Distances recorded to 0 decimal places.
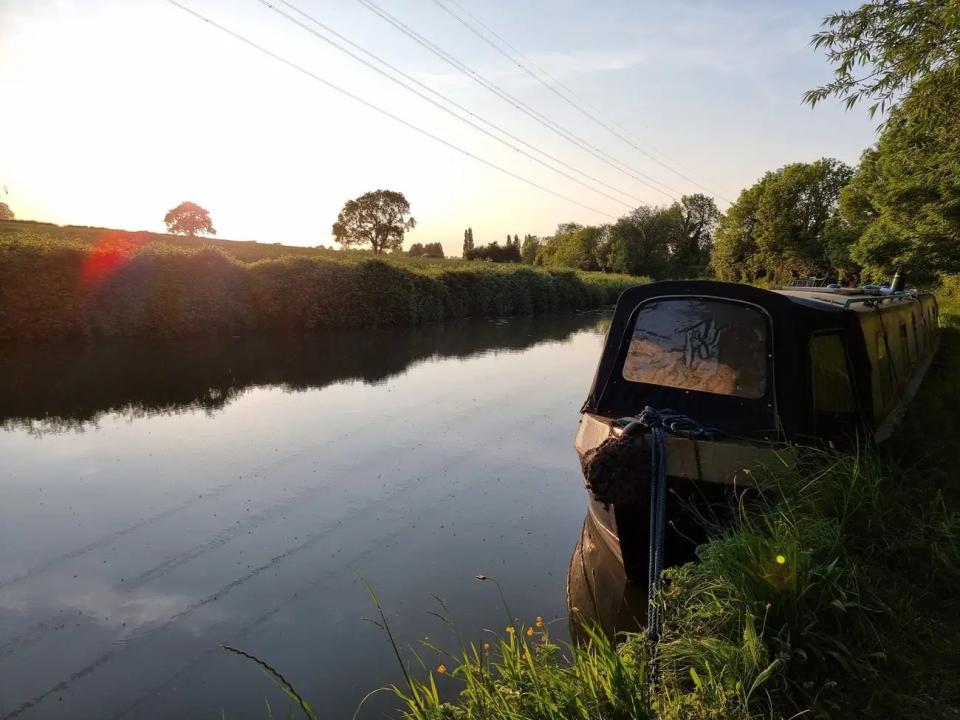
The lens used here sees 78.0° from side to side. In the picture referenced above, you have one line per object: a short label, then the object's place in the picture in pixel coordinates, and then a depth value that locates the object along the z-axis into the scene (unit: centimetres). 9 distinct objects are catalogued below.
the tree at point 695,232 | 7338
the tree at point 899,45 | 522
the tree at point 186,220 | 7231
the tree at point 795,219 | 4075
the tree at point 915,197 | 641
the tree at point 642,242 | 6931
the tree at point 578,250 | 7637
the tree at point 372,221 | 7244
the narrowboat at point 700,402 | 389
